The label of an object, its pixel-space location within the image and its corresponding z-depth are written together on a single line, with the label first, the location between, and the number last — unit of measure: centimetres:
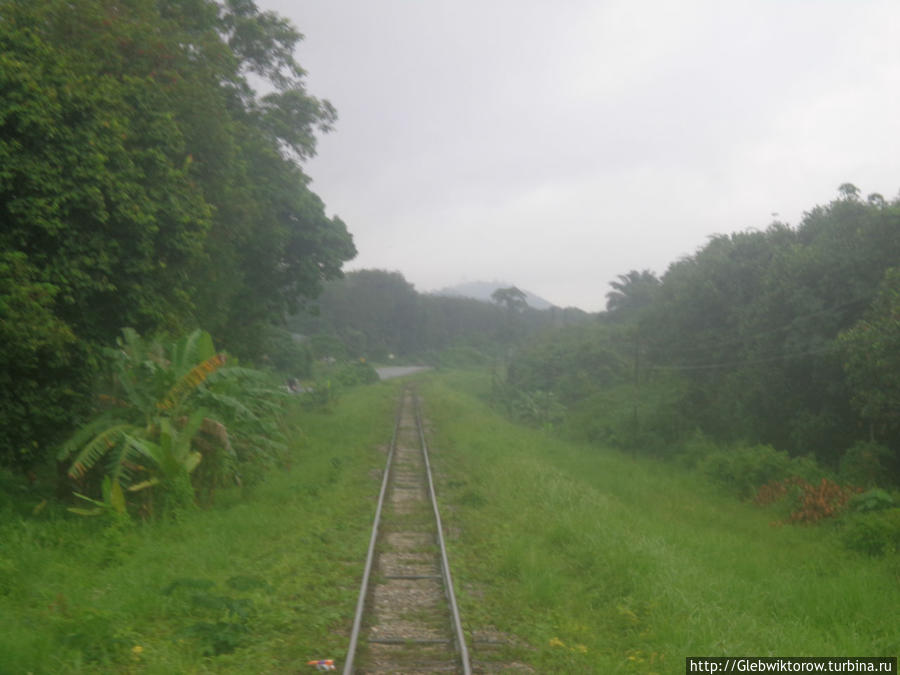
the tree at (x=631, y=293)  5528
